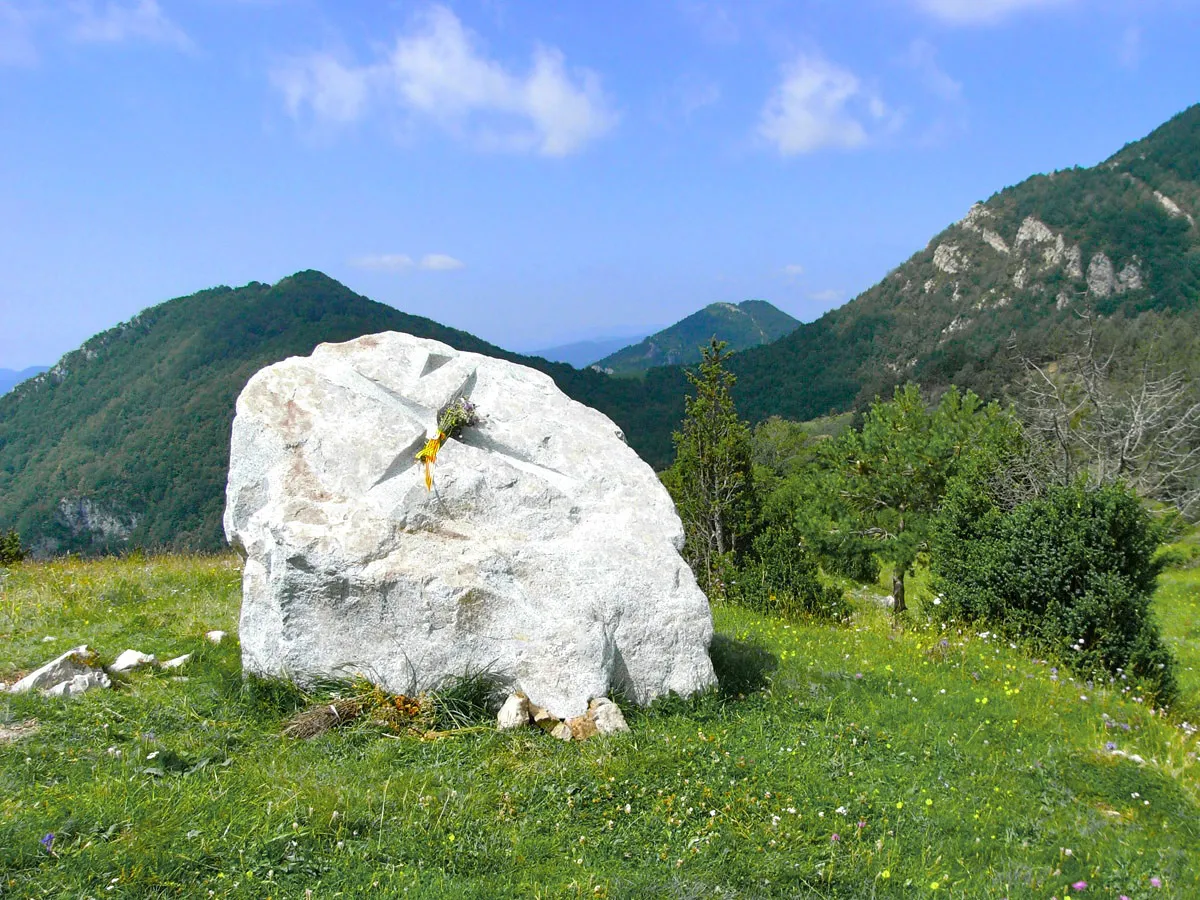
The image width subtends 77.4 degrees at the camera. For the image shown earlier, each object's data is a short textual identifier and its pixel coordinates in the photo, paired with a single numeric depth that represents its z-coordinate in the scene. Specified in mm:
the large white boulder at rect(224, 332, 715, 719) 7832
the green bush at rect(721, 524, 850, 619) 13578
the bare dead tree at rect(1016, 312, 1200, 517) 17703
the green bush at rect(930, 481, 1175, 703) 11047
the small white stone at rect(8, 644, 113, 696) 7676
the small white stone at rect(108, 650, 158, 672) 8474
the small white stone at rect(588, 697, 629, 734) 7316
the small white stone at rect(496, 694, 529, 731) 7344
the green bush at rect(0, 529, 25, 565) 16736
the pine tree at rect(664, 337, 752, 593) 16578
